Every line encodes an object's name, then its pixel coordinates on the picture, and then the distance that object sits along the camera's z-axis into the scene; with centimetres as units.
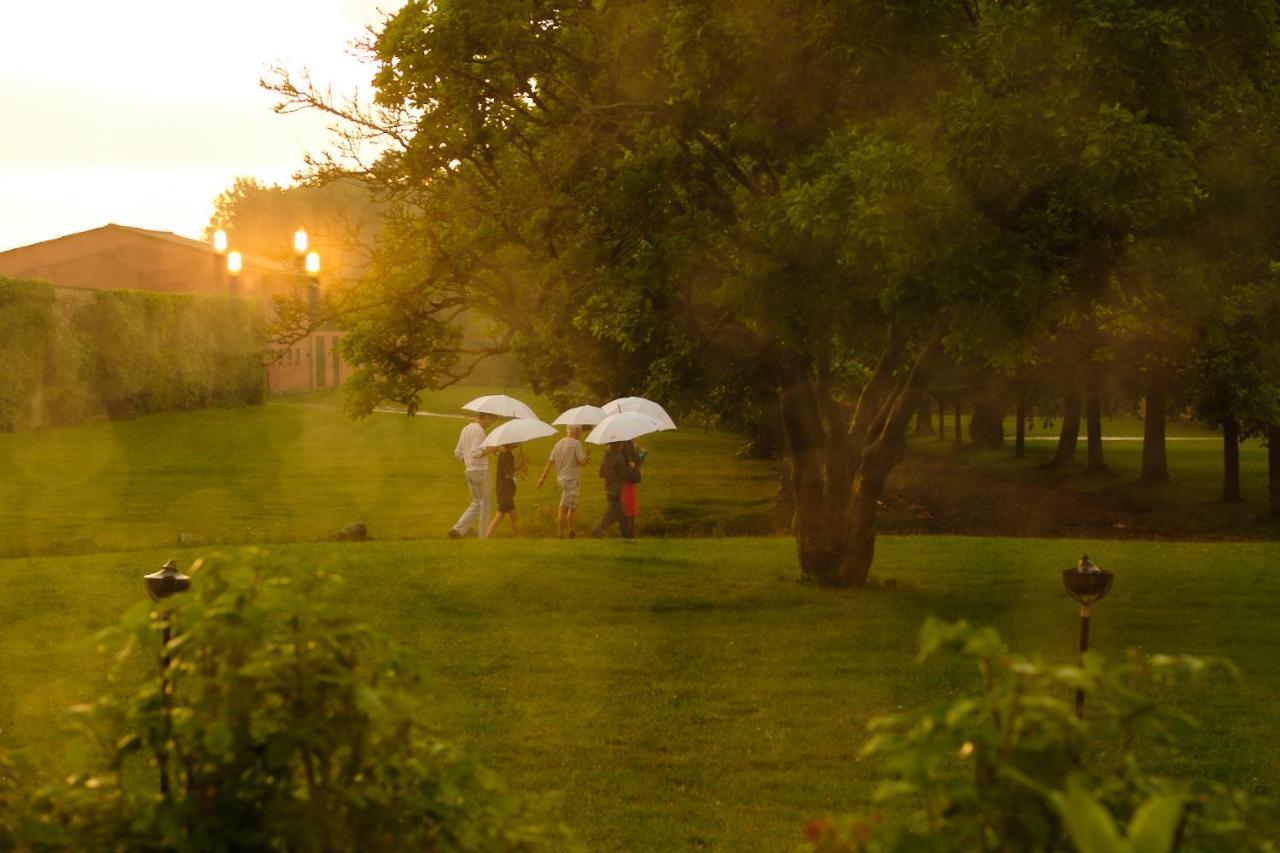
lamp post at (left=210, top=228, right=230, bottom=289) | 2991
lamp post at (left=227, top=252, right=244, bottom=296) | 3166
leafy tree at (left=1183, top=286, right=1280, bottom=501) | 2067
